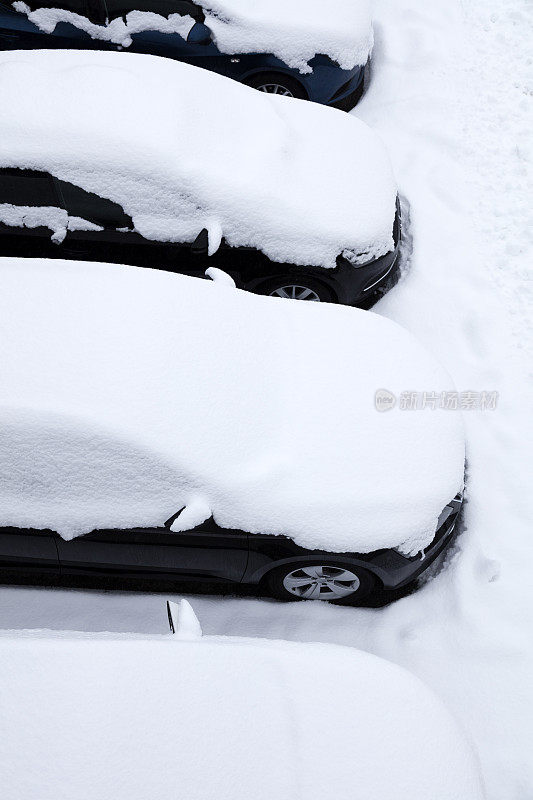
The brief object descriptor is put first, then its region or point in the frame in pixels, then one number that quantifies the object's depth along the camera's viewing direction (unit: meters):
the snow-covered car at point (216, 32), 4.70
